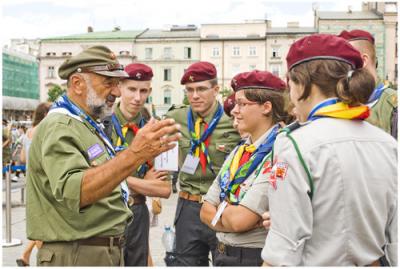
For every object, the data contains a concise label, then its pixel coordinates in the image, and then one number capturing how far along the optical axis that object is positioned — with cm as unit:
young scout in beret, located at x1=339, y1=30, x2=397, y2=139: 387
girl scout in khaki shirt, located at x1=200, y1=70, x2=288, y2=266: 296
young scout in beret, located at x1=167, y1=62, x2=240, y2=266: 484
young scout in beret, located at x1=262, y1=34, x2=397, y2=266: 214
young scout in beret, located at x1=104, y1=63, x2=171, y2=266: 480
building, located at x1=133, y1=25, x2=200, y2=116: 7162
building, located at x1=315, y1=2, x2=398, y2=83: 6306
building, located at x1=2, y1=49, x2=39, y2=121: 6131
